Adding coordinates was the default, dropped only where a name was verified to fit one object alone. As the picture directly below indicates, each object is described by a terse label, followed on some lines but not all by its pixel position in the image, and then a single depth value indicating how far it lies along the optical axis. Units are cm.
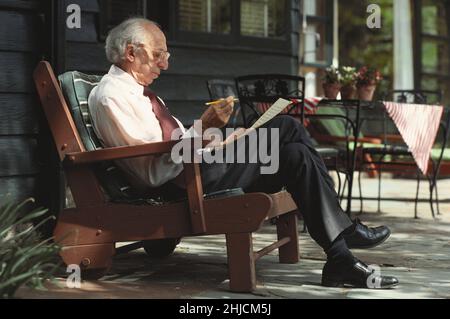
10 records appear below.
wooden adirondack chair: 702
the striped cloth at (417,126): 1198
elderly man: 718
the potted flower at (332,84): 1252
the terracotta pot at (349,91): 1251
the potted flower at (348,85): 1252
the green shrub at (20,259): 611
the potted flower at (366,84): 1243
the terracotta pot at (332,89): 1251
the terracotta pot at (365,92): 1243
